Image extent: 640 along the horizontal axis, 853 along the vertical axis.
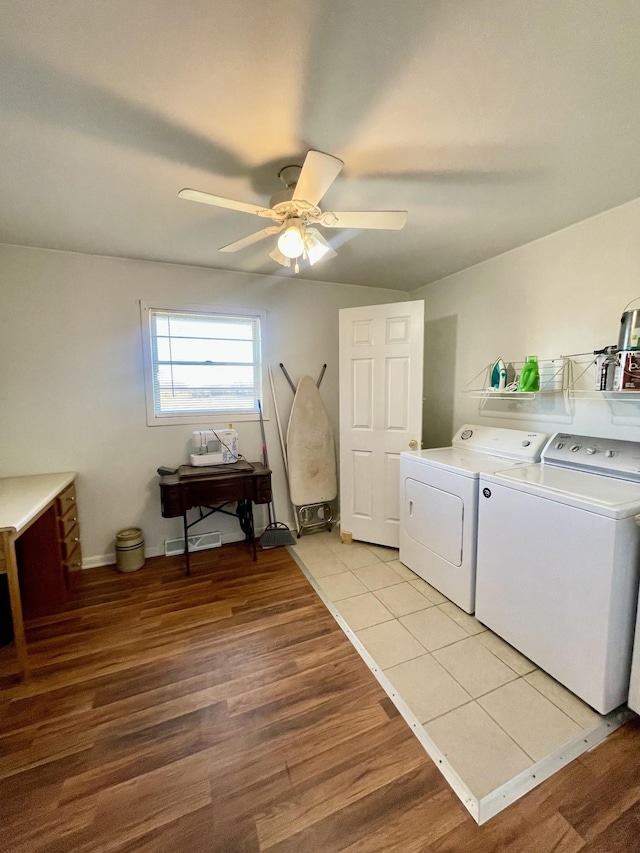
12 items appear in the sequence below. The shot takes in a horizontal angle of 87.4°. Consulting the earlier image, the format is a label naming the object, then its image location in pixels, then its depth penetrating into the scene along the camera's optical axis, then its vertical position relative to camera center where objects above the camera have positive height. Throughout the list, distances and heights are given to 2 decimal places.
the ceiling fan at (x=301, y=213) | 1.31 +0.79
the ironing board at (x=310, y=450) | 3.16 -0.55
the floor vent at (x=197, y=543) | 2.89 -1.32
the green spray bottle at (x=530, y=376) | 2.21 +0.10
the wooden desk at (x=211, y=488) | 2.45 -0.72
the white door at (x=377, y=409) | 2.71 -0.14
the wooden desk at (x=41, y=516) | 1.83 -0.77
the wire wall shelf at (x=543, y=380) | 2.17 +0.08
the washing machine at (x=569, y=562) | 1.36 -0.78
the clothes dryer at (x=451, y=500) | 2.04 -0.72
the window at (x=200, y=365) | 2.79 +0.25
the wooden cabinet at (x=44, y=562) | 2.10 -1.07
